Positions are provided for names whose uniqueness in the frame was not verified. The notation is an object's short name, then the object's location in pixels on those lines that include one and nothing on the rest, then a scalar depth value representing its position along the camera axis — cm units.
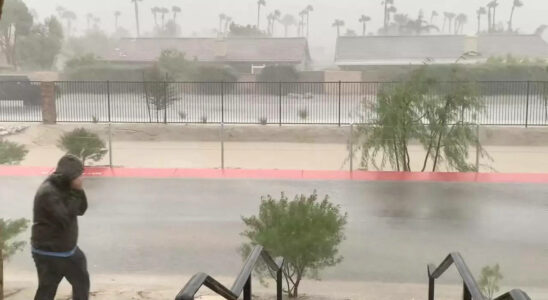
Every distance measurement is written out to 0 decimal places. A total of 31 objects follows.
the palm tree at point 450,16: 13218
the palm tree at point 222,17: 11850
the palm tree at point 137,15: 11056
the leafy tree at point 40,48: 5647
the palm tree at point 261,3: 11819
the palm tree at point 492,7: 10694
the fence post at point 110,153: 1792
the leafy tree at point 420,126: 1809
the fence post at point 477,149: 1778
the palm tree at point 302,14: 12769
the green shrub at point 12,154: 1755
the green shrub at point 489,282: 778
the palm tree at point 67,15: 11774
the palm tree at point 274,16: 12098
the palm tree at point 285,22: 13162
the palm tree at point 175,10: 12825
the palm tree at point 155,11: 12862
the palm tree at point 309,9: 12769
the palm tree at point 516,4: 10944
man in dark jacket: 575
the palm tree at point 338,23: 12038
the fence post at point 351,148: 1733
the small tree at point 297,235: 787
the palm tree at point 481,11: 11594
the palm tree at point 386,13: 10694
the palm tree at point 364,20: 11288
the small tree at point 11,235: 848
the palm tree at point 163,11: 12912
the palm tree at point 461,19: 13209
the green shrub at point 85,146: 1811
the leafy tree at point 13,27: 5472
